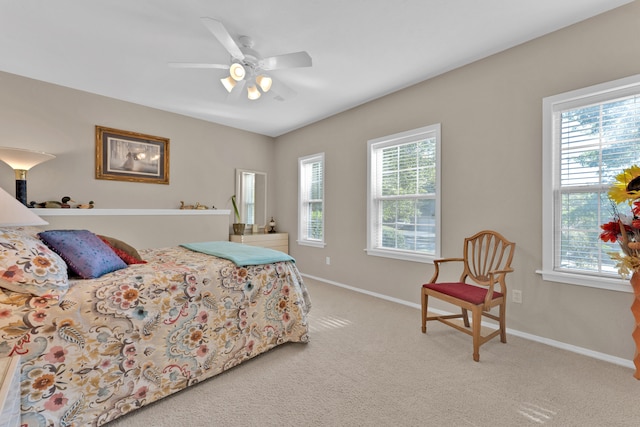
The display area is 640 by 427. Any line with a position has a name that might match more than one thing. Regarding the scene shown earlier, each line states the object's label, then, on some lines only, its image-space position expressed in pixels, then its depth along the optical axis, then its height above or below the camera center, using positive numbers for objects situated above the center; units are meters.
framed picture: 3.70 +0.78
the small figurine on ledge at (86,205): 3.41 +0.08
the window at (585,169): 2.09 +0.35
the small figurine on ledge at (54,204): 3.17 +0.08
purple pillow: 1.64 -0.26
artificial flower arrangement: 1.72 -0.09
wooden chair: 2.15 -0.66
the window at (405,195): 3.23 +0.21
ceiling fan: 2.18 +1.27
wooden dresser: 4.73 -0.50
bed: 1.25 -0.63
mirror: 5.09 +0.30
